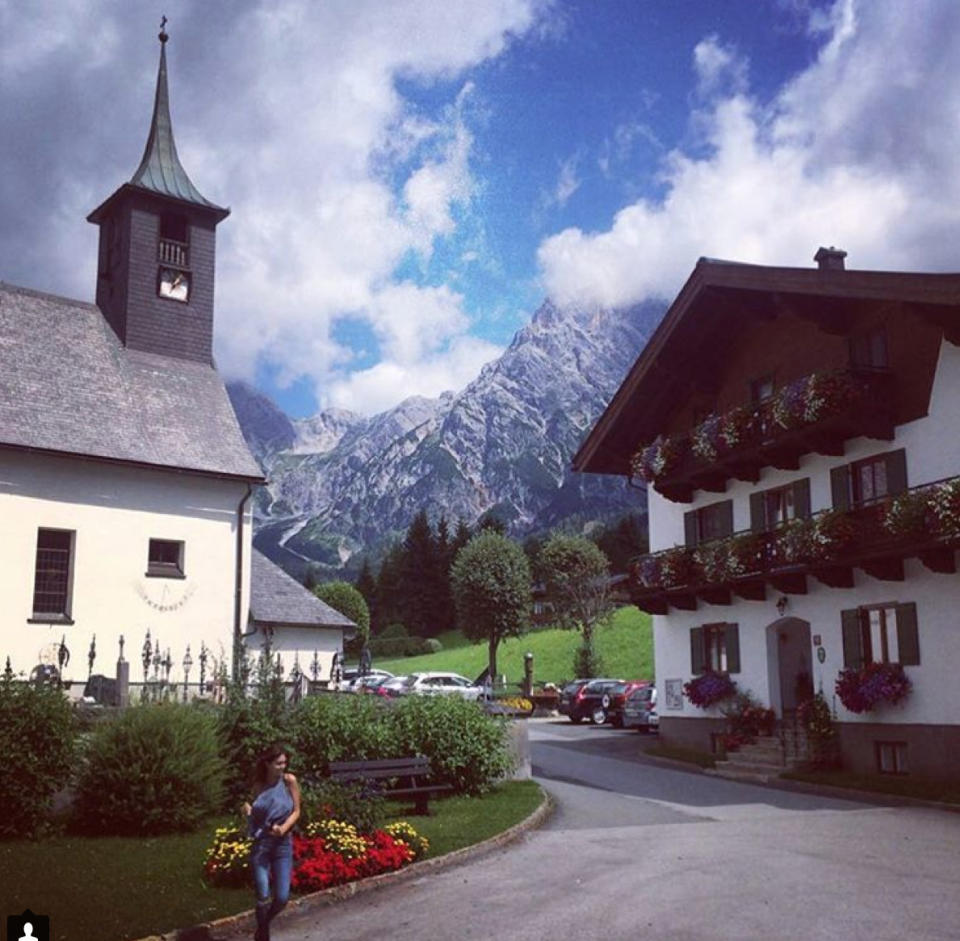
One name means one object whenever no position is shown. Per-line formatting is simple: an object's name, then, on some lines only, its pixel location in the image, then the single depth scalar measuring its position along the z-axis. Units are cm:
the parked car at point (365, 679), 4431
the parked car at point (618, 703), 3788
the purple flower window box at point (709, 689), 2763
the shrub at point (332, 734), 1788
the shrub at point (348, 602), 8288
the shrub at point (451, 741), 1884
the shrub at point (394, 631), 9469
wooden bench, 1534
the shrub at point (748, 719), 2594
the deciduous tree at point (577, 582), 6297
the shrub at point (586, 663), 5227
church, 2698
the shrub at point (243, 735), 1703
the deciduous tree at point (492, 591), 6078
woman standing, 964
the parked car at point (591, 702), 4062
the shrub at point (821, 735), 2372
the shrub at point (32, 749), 1470
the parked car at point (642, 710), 3519
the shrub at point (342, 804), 1349
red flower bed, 1182
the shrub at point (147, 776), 1514
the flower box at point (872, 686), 2186
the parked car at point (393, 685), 4374
